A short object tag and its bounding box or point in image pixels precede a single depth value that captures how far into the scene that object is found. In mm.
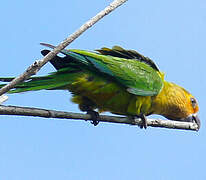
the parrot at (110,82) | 11312
